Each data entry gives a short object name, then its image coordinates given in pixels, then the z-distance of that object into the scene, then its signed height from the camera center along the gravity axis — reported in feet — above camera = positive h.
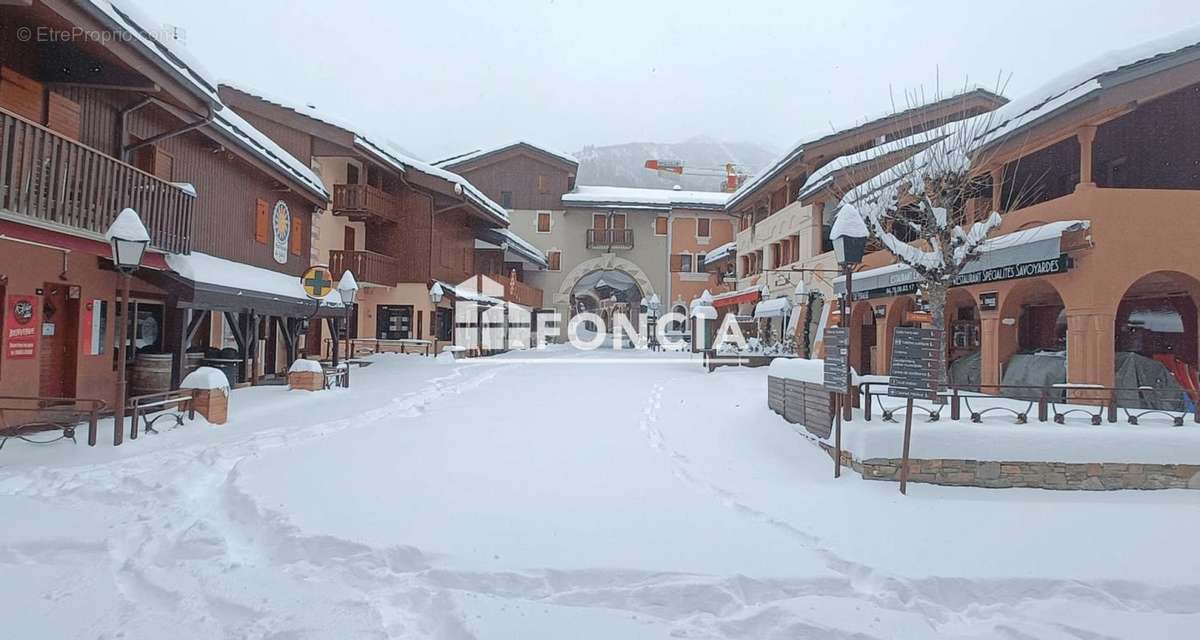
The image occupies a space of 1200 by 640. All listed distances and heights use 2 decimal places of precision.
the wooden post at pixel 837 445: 23.40 -3.82
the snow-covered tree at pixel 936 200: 31.37 +8.07
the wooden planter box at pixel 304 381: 43.39 -3.63
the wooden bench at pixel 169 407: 26.02 -3.99
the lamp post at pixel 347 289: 53.21 +3.24
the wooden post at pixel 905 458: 21.76 -3.94
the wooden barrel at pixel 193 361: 41.06 -2.37
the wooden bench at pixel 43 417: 24.45 -4.24
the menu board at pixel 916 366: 21.89 -0.82
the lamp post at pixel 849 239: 24.34 +3.84
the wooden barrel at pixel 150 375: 34.42 -2.77
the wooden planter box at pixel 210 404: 29.96 -3.73
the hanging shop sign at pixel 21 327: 27.50 -0.31
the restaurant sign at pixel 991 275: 32.94 +4.08
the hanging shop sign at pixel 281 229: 52.80 +8.15
